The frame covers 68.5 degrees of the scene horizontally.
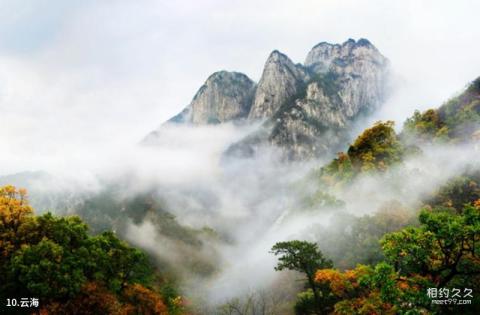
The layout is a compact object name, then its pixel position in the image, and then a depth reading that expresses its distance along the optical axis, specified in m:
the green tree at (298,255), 41.72
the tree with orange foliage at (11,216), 32.44
